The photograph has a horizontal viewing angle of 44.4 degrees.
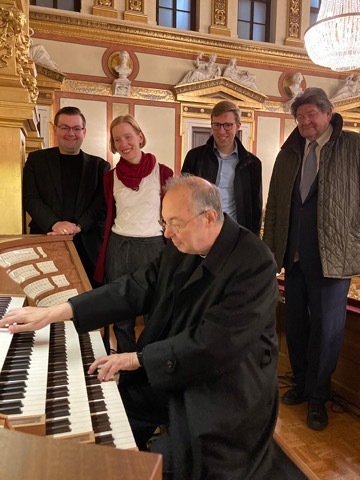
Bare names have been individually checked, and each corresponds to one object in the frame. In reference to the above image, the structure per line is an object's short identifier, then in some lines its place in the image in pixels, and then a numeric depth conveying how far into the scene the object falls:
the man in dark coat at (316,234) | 2.57
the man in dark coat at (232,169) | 2.87
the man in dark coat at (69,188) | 2.79
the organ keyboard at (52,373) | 1.02
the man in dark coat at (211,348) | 1.35
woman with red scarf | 2.52
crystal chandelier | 6.06
